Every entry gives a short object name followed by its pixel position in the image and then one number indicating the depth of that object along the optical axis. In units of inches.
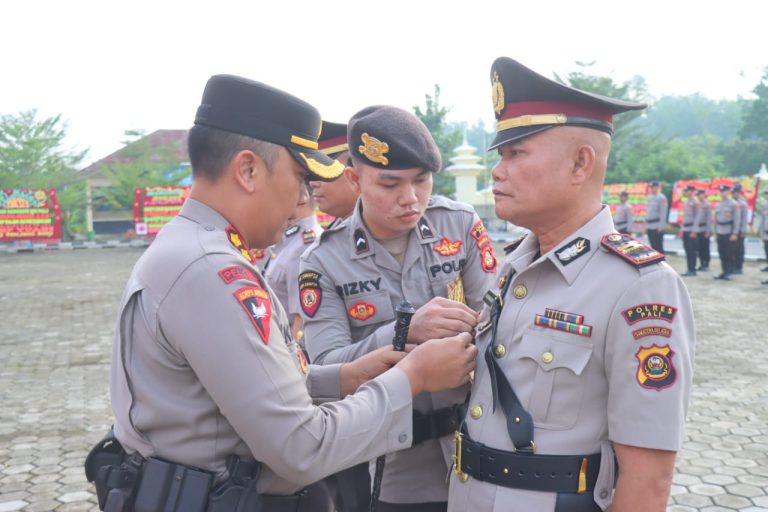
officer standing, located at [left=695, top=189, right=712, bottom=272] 626.2
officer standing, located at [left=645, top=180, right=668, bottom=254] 699.4
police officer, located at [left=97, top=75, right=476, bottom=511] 66.0
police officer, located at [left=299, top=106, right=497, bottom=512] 99.7
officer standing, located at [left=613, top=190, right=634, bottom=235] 751.1
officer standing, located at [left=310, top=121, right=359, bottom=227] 146.4
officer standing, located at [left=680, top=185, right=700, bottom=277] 630.5
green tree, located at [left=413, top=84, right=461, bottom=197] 1302.9
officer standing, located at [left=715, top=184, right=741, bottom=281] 598.2
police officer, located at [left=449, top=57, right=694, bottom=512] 66.1
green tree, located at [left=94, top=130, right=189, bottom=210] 1401.3
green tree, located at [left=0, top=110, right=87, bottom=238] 1450.5
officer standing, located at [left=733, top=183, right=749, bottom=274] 600.7
